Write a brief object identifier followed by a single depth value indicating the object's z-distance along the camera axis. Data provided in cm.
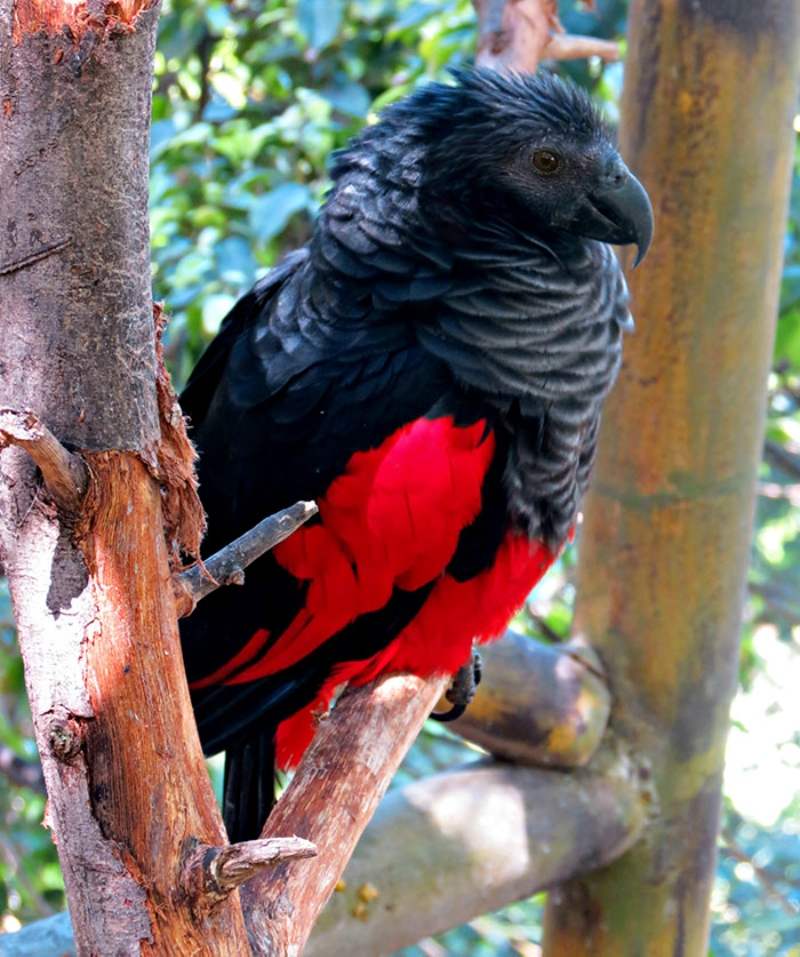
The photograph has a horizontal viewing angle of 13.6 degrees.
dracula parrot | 167
